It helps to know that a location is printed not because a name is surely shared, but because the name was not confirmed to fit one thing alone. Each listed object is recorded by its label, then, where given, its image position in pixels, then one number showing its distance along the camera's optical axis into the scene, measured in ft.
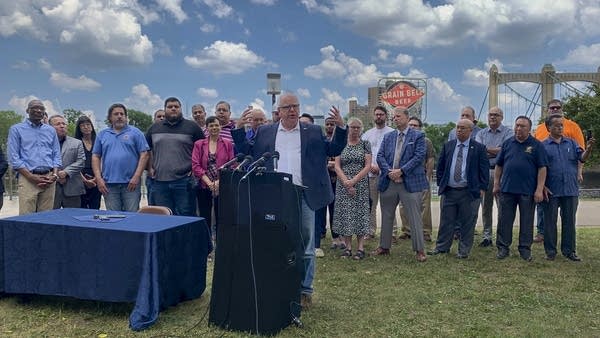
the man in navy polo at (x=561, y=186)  21.63
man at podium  14.73
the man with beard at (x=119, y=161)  20.62
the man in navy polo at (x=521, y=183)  21.31
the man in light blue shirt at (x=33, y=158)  20.36
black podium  12.32
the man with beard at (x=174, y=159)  20.68
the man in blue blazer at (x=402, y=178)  21.54
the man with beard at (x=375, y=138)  24.56
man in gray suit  22.11
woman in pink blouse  20.55
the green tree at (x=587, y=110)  92.97
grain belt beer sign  89.42
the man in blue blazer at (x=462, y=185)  22.07
